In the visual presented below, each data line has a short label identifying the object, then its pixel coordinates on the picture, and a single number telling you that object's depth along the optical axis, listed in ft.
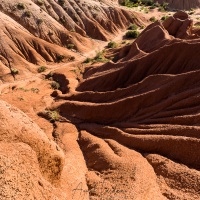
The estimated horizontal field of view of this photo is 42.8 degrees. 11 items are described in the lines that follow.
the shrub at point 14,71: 100.58
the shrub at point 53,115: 62.34
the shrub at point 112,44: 130.72
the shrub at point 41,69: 105.23
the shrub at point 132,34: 145.59
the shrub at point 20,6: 126.52
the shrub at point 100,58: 102.42
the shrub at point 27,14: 126.48
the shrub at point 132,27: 161.27
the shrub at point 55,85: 86.36
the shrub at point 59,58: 116.39
